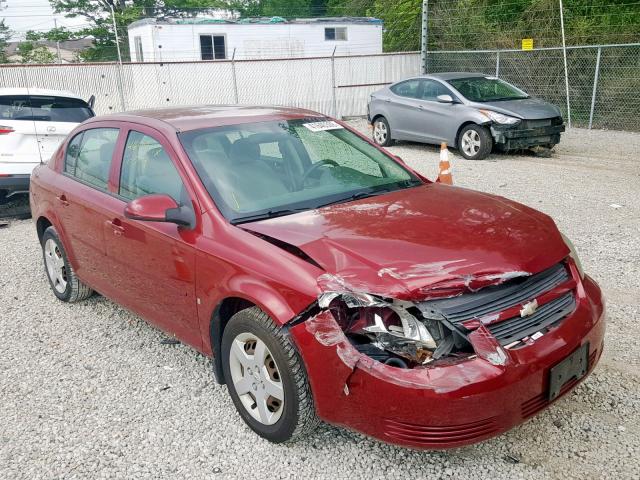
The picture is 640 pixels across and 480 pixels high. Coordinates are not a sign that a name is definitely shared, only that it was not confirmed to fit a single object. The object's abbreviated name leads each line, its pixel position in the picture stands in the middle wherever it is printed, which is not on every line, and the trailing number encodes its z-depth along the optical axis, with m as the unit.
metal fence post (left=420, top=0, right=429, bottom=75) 17.55
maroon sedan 2.55
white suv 7.96
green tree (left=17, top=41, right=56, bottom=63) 37.22
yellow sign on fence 15.26
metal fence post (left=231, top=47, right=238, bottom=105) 17.64
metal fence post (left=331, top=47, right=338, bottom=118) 18.14
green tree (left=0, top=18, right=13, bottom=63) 41.64
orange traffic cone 6.20
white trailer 22.80
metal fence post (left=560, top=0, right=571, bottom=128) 14.62
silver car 10.87
